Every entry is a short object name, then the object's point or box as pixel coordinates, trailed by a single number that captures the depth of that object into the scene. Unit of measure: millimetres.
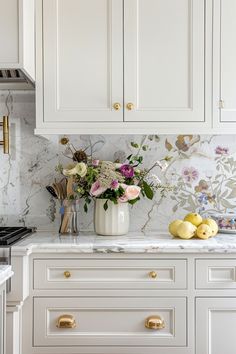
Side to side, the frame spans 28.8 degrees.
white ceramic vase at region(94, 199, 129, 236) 2371
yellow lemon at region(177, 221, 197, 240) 2244
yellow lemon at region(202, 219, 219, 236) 2294
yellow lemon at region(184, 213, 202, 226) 2330
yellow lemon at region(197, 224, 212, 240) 2240
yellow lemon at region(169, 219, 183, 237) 2297
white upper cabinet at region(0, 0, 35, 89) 2146
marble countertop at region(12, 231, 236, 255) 2076
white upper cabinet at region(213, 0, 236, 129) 2316
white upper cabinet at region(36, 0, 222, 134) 2312
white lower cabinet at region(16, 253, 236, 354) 2094
